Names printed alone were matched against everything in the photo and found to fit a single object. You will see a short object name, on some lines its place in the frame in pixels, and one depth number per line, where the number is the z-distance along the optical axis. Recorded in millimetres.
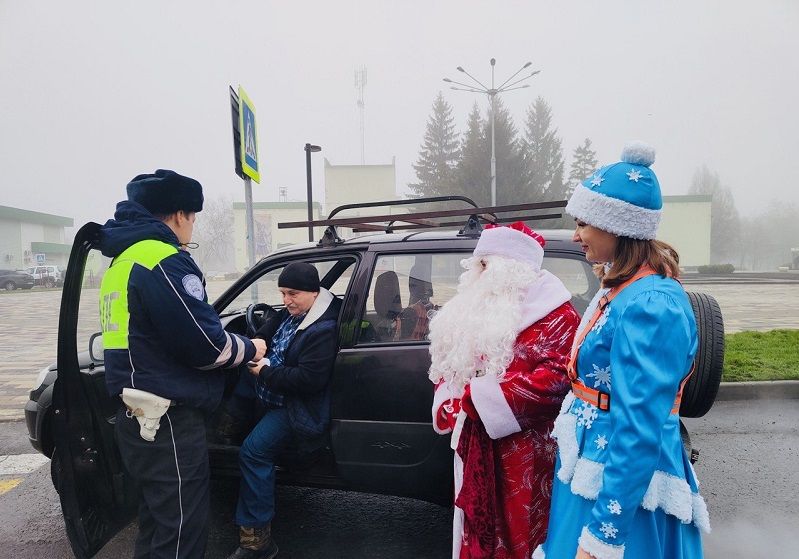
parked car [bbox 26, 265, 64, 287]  37000
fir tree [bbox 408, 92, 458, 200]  55000
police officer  2115
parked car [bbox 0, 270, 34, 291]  34844
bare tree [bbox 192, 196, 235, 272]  64375
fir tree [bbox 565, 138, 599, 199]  58094
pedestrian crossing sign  5652
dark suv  2398
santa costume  1811
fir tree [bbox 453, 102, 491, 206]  39997
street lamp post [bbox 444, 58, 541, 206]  20136
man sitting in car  2691
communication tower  66062
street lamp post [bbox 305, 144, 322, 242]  7295
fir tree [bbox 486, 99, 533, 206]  39906
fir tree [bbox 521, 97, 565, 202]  47275
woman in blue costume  1275
